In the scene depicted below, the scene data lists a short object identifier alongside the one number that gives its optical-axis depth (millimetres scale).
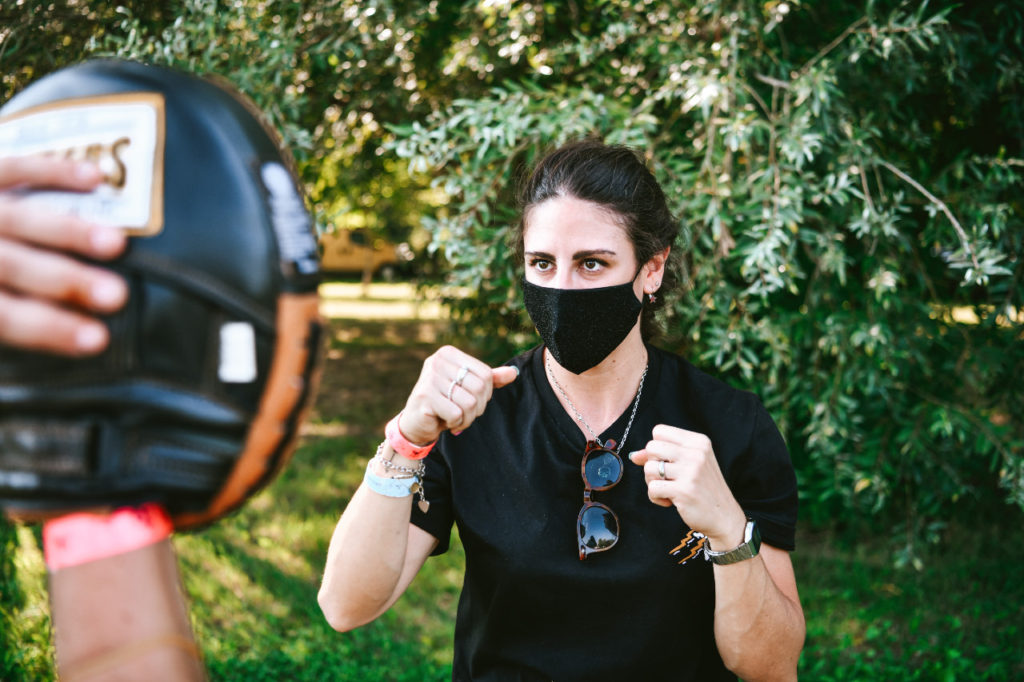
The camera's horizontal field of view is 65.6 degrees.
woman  1931
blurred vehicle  19388
